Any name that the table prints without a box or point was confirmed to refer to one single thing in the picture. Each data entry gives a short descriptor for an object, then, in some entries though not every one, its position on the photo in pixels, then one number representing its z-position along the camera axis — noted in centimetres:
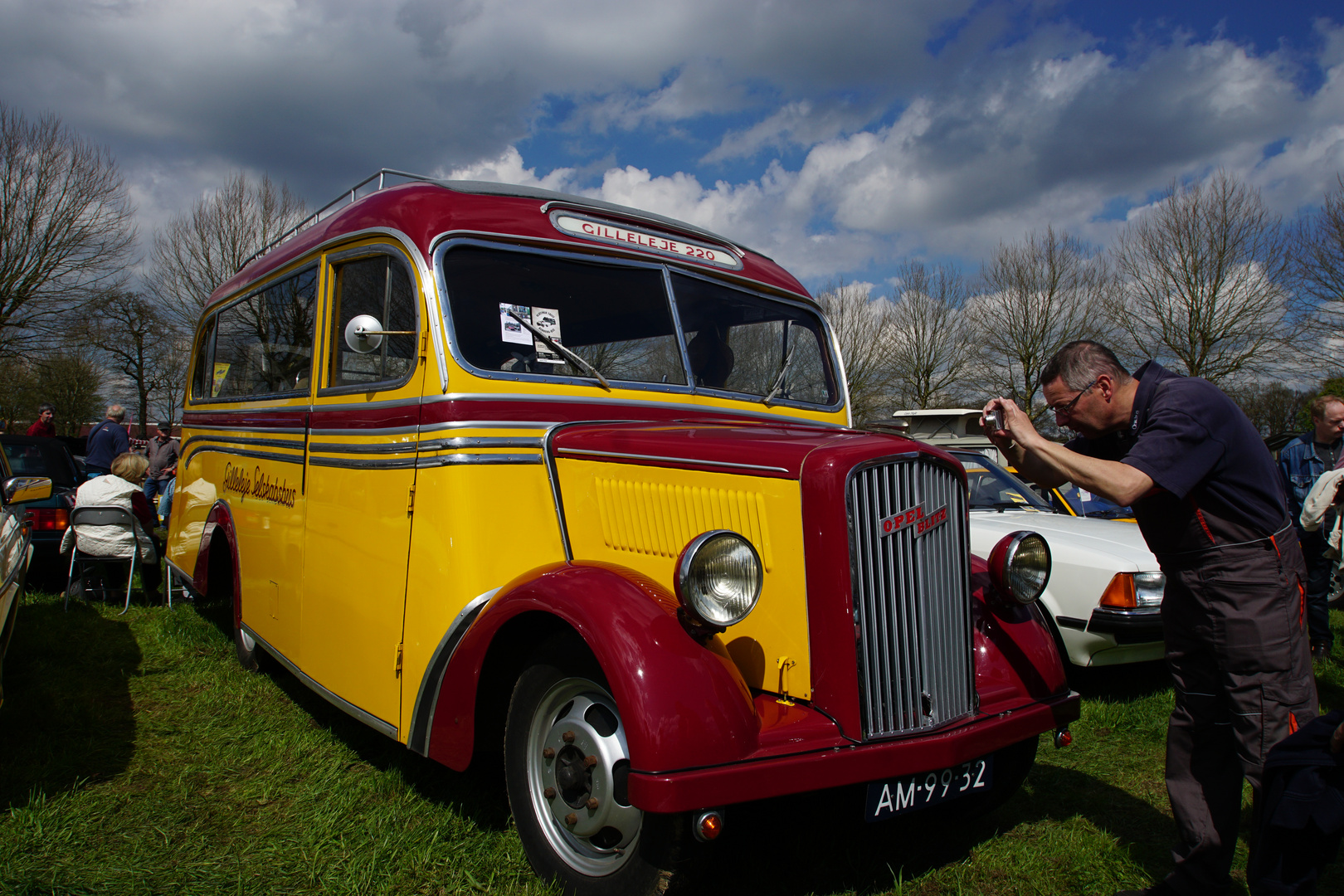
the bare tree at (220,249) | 2047
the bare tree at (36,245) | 1870
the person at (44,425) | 1216
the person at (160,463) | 1079
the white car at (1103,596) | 452
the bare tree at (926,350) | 2678
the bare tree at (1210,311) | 2053
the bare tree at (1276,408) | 2654
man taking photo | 236
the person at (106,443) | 980
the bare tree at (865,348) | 2588
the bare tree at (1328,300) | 1723
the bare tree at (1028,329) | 2431
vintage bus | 229
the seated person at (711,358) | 348
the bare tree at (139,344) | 2508
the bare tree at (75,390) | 2738
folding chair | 630
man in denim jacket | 567
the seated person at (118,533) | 636
